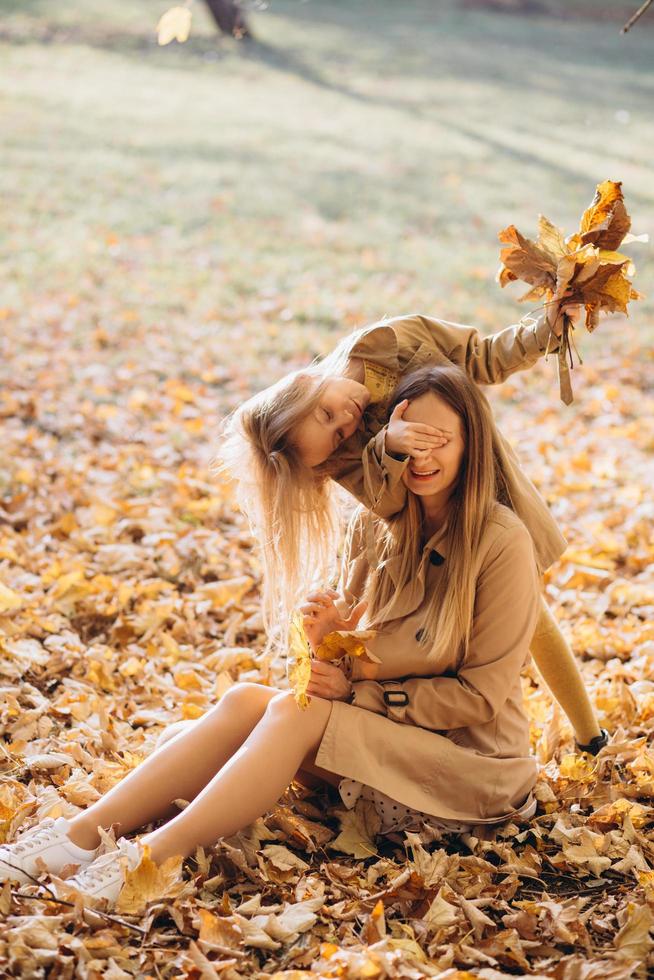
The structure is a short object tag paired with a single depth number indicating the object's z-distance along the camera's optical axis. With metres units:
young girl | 2.73
